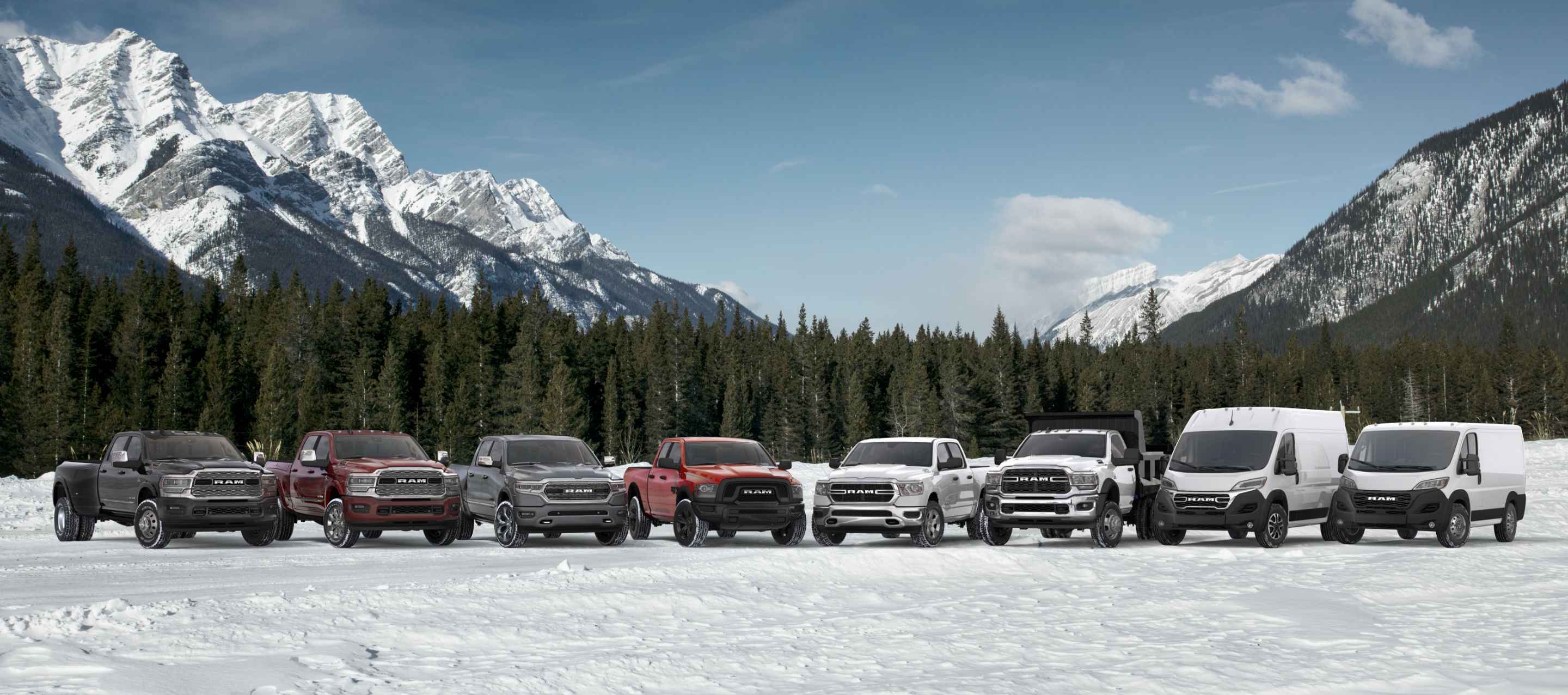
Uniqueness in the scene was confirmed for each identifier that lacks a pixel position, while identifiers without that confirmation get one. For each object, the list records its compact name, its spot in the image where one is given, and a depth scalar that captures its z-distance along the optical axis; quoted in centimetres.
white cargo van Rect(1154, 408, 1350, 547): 2219
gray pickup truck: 2206
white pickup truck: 2220
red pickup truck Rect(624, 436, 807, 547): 2239
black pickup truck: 2122
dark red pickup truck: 2180
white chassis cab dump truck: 2238
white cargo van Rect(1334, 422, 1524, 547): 2250
